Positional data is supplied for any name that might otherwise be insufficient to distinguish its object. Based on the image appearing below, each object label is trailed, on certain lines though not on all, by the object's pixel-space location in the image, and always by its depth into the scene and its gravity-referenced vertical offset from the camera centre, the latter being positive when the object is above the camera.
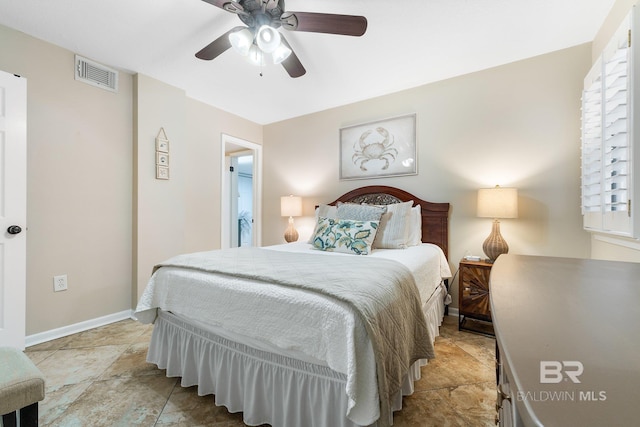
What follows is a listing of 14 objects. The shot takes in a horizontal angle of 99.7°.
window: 1.34 +0.41
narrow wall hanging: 2.94 +0.60
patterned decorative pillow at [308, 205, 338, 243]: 3.07 -0.01
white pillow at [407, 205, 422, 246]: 2.72 -0.18
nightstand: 2.38 -0.75
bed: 1.07 -0.58
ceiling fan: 1.57 +1.14
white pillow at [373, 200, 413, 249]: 2.55 -0.18
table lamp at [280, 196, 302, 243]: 3.76 +0.01
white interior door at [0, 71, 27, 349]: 1.97 +0.01
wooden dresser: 0.27 -0.20
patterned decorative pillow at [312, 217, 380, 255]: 2.32 -0.24
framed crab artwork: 3.12 +0.75
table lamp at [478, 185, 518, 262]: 2.32 +0.01
